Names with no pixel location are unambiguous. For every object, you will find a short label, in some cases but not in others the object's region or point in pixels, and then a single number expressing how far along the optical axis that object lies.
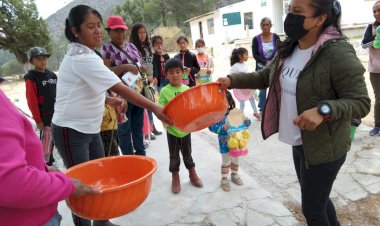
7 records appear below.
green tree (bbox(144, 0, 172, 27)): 42.59
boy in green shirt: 3.25
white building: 25.72
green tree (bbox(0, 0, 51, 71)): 26.53
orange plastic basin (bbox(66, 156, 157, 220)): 1.53
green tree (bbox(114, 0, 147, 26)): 40.75
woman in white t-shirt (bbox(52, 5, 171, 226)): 2.06
